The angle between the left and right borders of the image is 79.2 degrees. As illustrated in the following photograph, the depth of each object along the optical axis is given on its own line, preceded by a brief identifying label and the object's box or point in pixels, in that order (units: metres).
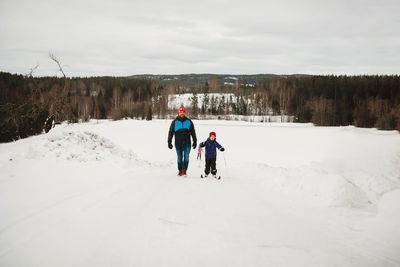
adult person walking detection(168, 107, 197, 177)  8.59
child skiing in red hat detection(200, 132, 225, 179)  8.83
